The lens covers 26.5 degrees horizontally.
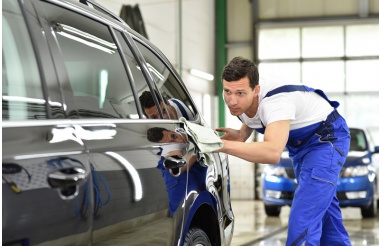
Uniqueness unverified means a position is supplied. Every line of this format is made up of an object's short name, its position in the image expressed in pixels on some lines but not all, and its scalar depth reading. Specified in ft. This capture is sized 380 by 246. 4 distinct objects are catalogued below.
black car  7.06
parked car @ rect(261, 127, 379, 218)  42.57
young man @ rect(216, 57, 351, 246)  13.23
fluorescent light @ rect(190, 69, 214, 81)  64.69
